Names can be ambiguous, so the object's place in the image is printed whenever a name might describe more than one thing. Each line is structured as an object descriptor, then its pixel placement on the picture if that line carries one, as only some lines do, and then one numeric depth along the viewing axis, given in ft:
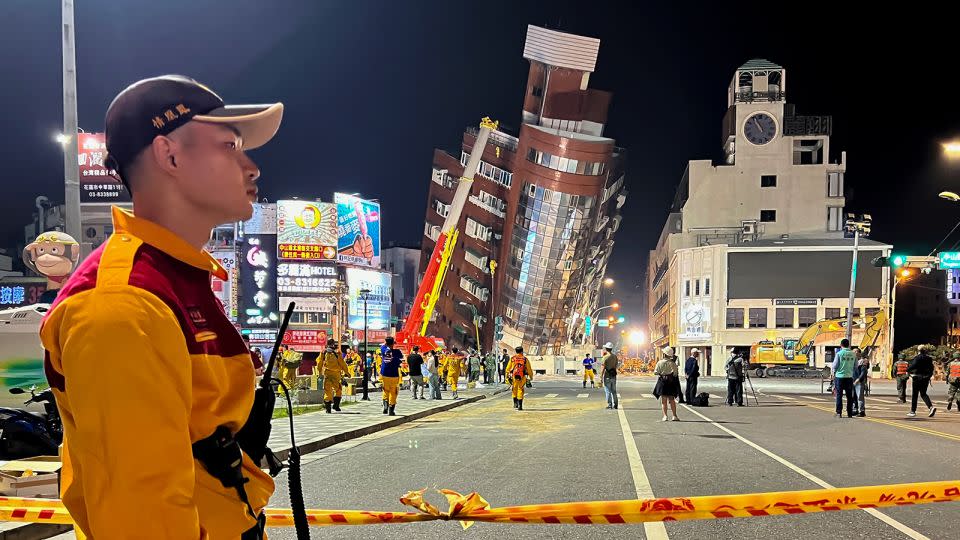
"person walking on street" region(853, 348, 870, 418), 61.21
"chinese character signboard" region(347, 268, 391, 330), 199.65
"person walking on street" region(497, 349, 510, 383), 143.13
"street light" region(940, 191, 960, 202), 81.81
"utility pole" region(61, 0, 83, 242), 32.01
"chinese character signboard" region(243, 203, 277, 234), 273.15
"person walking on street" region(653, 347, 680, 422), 56.03
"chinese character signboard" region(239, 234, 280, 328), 271.28
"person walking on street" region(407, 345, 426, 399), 77.36
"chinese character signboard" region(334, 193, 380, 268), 249.34
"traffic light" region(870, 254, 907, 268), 106.29
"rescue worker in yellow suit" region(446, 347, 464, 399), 97.04
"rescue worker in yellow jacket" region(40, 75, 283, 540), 4.52
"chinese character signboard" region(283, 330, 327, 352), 257.55
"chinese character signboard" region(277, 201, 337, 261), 244.83
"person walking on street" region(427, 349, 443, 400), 83.61
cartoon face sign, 35.76
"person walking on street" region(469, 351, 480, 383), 119.44
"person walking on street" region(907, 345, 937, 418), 62.18
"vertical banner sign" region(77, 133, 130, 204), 191.83
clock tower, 267.39
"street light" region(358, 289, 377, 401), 82.48
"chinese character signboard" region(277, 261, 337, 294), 258.37
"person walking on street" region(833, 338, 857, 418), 60.13
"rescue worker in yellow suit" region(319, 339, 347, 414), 62.34
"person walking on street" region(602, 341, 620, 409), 71.31
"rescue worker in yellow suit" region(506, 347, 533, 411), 71.26
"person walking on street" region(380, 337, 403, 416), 59.52
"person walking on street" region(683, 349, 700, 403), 74.64
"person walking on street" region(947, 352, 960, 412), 65.80
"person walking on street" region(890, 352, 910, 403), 81.45
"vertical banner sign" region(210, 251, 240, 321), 255.89
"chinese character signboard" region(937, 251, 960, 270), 94.94
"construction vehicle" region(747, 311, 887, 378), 173.78
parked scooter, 27.91
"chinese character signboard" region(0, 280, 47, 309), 186.60
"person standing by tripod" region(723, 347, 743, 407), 75.20
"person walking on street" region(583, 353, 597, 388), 128.36
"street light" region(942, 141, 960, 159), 62.96
